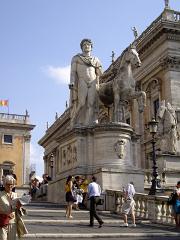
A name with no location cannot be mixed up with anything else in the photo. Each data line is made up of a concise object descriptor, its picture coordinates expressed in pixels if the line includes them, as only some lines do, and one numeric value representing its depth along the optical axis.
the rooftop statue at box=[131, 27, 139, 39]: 43.75
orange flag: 71.44
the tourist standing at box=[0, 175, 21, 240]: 6.54
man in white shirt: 12.30
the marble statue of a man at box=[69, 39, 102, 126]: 19.00
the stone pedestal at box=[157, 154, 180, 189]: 23.98
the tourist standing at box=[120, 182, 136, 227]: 13.43
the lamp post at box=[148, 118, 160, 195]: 17.45
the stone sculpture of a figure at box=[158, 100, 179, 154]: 30.28
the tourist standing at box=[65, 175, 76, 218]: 13.54
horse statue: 18.69
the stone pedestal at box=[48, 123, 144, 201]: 17.41
